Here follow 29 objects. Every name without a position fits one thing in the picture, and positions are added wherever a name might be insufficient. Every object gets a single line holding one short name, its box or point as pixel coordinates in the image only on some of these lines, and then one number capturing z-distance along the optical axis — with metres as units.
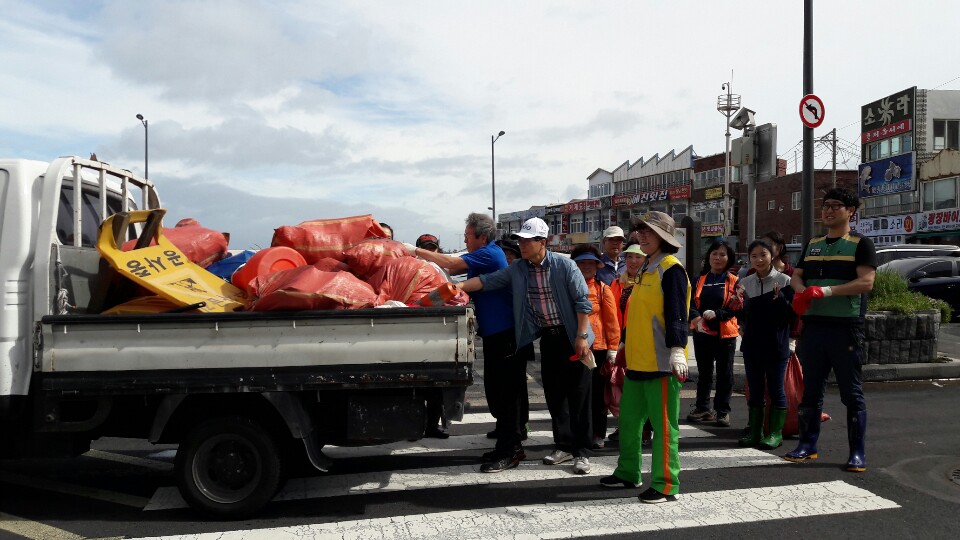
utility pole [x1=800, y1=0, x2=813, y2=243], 10.09
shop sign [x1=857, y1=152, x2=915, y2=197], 38.28
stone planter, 9.15
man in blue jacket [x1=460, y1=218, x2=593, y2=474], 5.09
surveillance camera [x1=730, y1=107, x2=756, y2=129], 11.30
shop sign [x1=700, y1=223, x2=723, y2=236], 58.84
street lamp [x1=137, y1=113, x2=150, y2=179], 30.75
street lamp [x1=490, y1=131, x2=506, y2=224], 48.03
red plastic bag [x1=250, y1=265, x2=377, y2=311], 4.02
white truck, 3.98
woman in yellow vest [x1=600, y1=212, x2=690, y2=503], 4.46
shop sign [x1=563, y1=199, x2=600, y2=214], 78.43
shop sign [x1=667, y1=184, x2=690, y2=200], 64.12
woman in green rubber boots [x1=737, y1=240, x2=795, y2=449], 5.78
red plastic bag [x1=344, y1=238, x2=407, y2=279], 4.87
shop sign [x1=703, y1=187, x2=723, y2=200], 59.62
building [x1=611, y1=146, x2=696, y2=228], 65.50
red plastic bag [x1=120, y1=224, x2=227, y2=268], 4.97
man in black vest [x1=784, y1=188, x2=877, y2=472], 5.03
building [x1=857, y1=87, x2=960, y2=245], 35.59
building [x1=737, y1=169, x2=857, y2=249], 50.88
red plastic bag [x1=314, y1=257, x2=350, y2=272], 4.79
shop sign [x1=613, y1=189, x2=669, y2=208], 67.79
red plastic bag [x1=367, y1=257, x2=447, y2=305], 4.66
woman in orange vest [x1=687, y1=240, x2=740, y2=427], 6.44
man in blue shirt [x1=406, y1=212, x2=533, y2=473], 5.16
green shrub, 9.41
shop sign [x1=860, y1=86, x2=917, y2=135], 38.75
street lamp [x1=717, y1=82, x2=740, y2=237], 49.81
